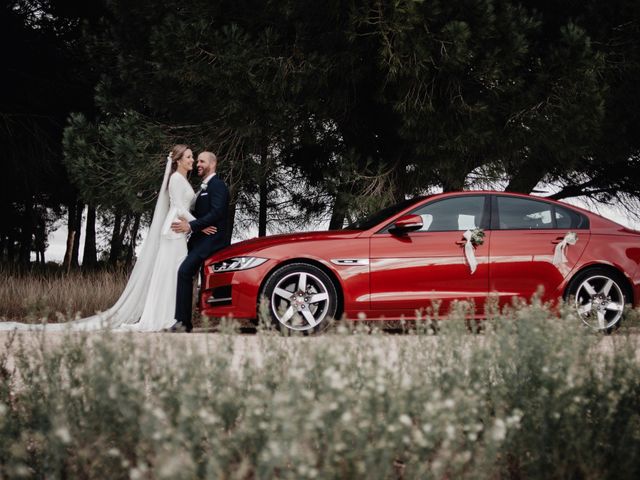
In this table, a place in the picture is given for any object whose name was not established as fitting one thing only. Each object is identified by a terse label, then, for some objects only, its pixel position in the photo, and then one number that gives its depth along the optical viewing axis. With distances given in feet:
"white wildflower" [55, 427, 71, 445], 9.00
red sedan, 27.71
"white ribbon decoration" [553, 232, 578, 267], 29.25
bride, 31.71
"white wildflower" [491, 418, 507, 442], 9.43
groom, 30.09
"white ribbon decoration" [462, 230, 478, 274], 28.68
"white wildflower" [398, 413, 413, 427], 9.48
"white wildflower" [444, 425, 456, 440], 9.40
